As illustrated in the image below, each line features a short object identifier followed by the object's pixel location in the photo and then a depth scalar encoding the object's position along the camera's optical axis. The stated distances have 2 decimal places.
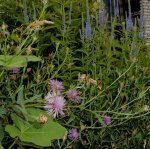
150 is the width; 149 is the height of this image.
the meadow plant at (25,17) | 2.08
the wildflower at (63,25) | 2.10
